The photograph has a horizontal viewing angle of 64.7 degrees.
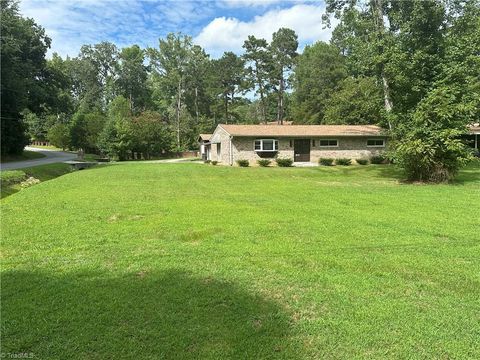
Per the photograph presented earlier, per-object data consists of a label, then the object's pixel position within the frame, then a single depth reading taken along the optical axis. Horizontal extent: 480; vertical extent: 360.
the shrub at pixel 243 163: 28.14
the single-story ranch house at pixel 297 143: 29.09
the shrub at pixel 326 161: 28.44
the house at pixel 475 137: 33.41
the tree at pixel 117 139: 40.19
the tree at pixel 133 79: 73.00
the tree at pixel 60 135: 55.50
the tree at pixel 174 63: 61.00
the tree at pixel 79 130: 51.84
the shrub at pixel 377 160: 28.82
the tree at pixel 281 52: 56.62
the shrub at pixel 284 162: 27.94
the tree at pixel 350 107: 37.91
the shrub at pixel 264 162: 28.03
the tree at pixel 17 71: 26.41
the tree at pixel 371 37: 18.75
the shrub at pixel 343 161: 28.30
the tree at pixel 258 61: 56.04
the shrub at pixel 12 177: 15.48
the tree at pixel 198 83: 62.06
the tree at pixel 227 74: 59.72
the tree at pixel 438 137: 15.31
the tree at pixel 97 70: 76.38
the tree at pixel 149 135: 43.09
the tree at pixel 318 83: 47.09
